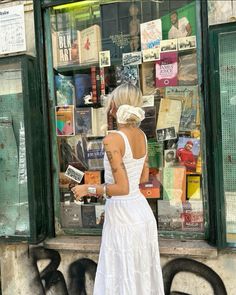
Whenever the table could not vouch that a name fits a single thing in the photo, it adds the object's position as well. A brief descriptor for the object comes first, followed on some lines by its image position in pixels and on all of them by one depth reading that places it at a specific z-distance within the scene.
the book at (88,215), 3.95
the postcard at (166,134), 3.71
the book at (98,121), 3.92
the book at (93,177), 3.93
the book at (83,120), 3.93
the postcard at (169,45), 3.62
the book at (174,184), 3.69
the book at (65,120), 3.95
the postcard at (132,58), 3.74
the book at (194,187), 3.61
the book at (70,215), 3.98
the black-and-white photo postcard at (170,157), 3.72
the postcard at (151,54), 3.67
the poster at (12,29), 3.85
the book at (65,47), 3.93
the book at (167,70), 3.65
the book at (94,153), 3.93
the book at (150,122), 3.75
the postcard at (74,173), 3.96
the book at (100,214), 3.91
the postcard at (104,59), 3.83
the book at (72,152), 3.97
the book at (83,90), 3.92
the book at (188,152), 3.60
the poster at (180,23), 3.54
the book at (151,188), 3.78
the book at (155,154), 3.75
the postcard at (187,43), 3.54
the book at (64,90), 3.96
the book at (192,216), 3.61
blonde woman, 2.79
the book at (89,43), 3.87
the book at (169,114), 3.69
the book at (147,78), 3.74
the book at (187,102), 3.59
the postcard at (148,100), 3.75
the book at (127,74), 3.77
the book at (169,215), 3.69
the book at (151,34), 3.66
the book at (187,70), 3.57
